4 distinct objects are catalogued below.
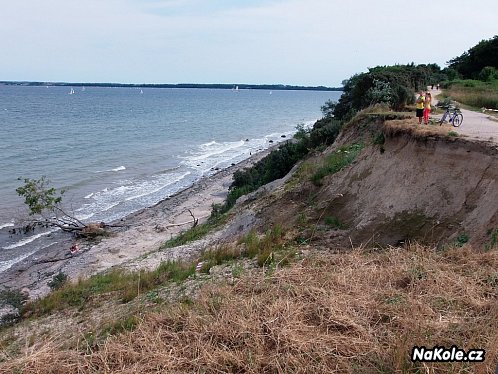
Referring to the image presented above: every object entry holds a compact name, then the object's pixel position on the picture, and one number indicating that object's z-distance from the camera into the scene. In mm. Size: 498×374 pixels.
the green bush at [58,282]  14953
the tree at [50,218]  25531
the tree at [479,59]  49750
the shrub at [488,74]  38719
